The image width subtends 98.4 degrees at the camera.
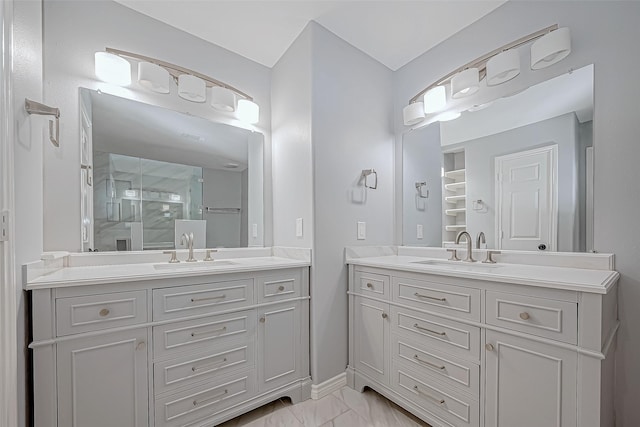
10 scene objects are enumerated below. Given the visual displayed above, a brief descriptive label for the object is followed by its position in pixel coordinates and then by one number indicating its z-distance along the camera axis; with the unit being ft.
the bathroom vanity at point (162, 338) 3.74
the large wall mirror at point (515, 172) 4.82
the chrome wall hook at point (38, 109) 3.81
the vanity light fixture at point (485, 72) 4.86
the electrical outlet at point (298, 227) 6.64
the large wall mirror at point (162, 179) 5.48
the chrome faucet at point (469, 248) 6.06
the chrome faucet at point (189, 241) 6.24
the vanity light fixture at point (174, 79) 5.45
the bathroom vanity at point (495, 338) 3.44
